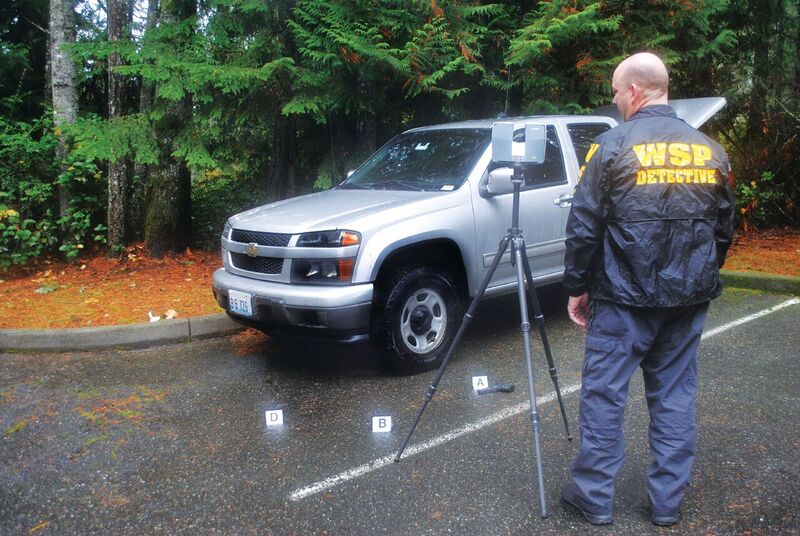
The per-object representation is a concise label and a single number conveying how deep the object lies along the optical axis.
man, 2.87
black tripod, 3.42
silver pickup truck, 4.65
